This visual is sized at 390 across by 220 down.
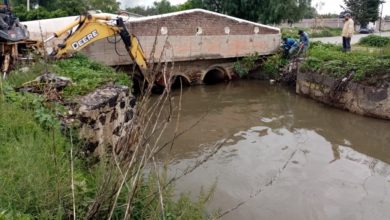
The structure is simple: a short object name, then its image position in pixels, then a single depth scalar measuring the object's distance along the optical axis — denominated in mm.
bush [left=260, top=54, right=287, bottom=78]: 15688
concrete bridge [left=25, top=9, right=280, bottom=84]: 12633
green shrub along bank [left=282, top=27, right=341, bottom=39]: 29356
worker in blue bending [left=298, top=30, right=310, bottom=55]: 14984
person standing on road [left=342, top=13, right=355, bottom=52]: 13516
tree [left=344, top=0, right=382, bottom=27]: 36594
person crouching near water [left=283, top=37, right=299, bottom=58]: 15508
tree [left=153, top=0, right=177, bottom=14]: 36688
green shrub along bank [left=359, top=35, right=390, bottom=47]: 20712
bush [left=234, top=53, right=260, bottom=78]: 15789
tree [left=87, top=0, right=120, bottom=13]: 32847
